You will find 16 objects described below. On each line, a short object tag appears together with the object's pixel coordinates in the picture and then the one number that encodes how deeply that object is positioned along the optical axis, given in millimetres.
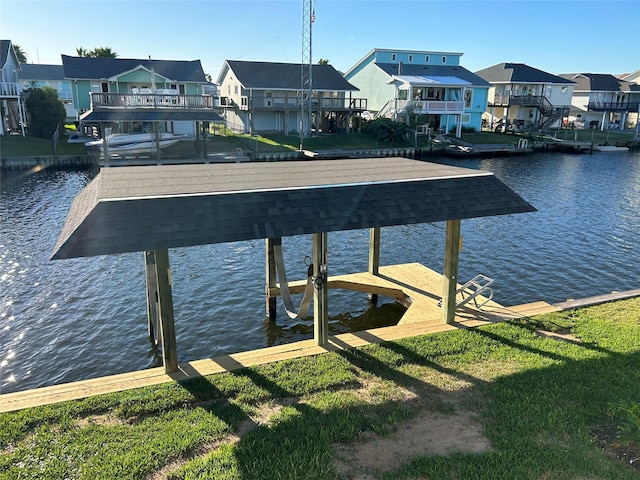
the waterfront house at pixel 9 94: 40875
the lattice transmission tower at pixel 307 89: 45312
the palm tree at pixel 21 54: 74706
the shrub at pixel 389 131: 47656
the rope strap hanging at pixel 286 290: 11055
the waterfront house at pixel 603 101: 68938
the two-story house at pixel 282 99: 48000
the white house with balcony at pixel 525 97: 61438
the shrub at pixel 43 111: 41031
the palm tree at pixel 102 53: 68375
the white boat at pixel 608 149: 53156
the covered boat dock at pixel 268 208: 7582
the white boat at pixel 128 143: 37125
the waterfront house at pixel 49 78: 58438
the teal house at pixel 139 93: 35375
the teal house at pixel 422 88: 51688
